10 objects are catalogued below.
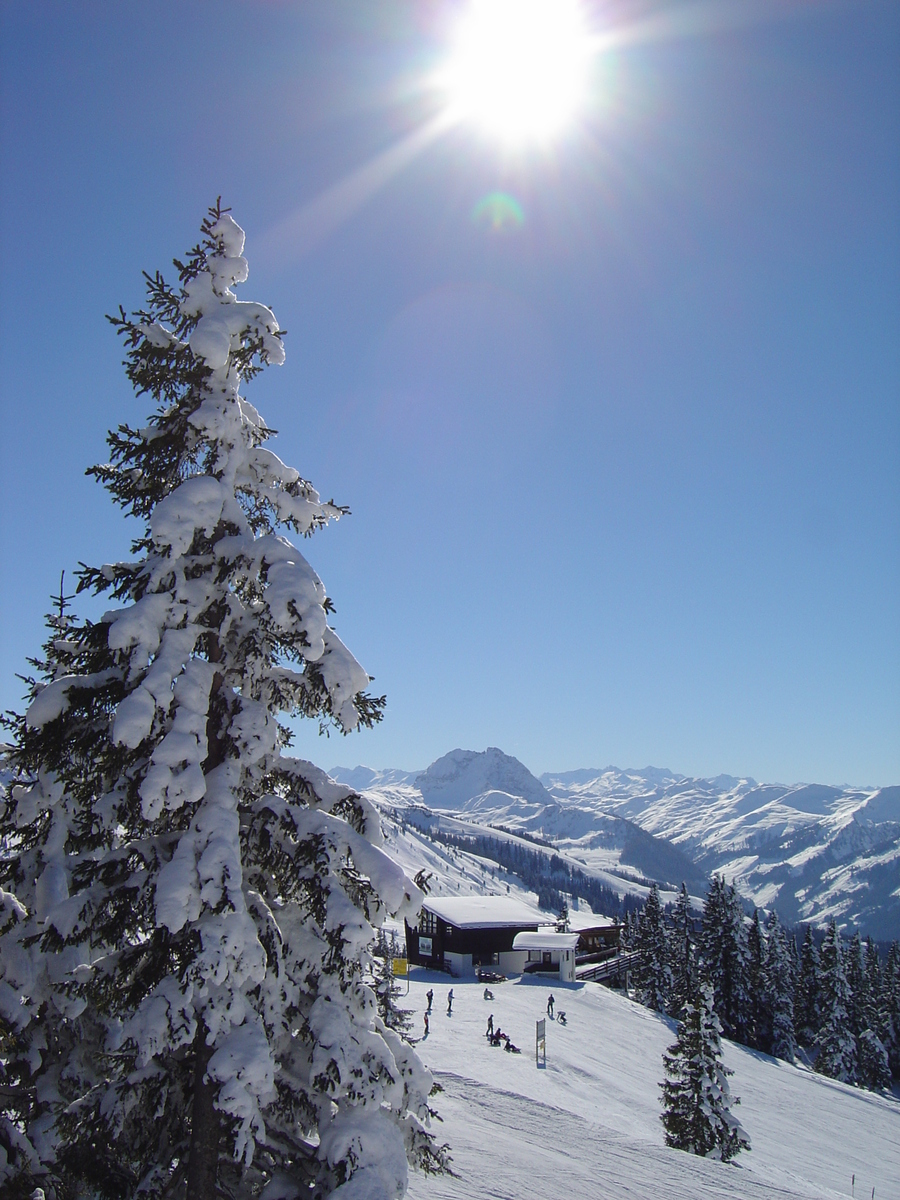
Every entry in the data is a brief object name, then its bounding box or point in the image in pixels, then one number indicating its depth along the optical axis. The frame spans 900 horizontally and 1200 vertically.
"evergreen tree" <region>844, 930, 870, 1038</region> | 65.81
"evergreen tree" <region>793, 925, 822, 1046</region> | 68.81
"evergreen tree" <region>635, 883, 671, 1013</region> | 62.59
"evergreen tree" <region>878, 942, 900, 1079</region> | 69.25
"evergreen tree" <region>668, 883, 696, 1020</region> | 57.43
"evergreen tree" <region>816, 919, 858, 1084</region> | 59.59
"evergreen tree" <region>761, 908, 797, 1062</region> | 57.22
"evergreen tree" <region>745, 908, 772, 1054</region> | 57.78
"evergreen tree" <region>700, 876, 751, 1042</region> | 57.62
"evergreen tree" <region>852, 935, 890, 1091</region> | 62.03
